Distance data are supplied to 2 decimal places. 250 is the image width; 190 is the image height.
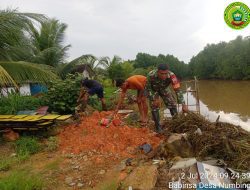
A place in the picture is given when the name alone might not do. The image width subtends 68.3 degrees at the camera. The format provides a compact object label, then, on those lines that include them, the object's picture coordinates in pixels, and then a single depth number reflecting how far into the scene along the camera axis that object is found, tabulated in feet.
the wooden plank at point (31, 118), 12.34
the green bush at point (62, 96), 16.83
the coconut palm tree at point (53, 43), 27.12
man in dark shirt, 16.66
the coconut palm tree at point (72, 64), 27.19
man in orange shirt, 13.41
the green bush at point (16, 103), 16.16
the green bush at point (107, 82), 47.48
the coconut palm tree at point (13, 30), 14.16
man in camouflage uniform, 11.54
